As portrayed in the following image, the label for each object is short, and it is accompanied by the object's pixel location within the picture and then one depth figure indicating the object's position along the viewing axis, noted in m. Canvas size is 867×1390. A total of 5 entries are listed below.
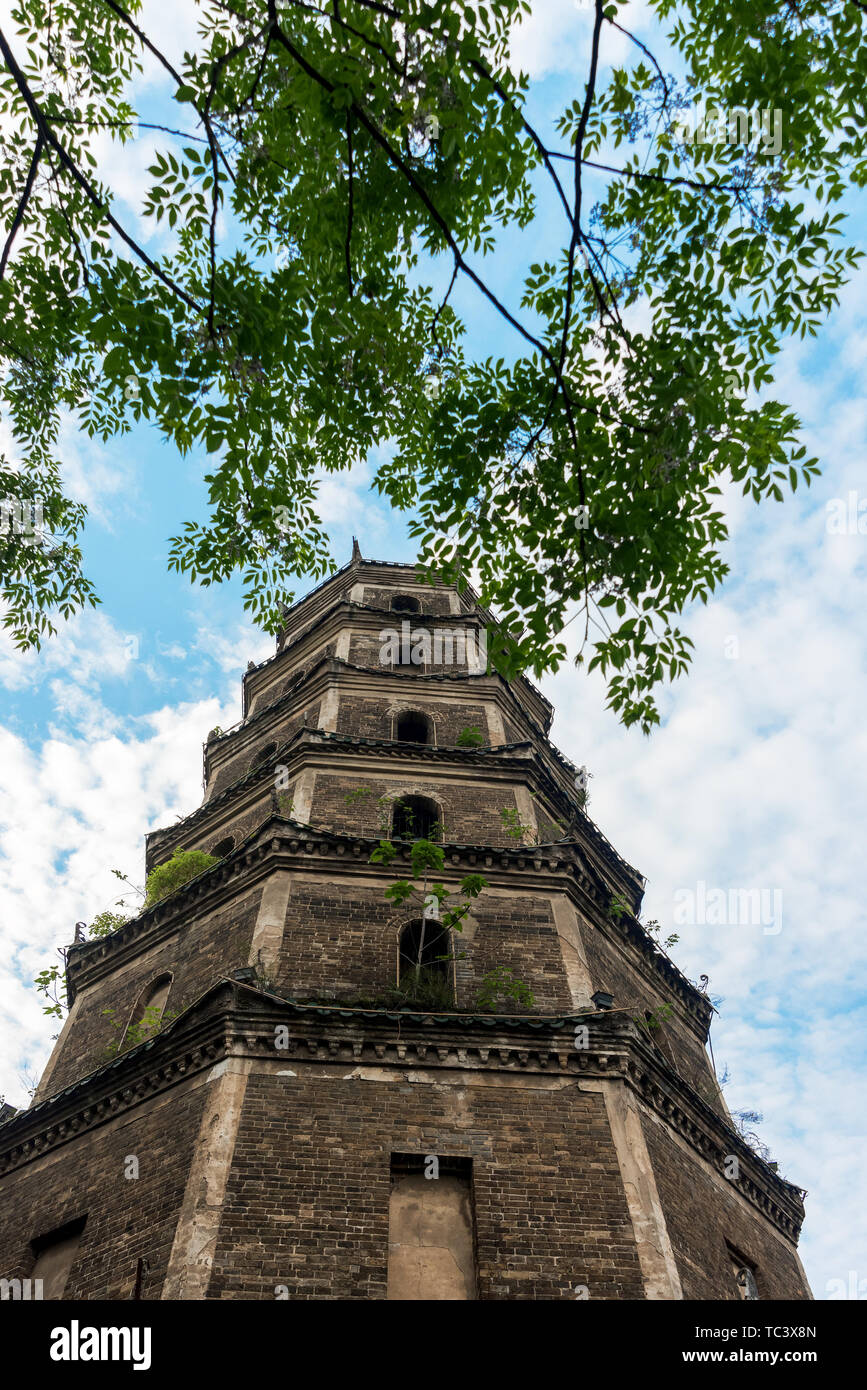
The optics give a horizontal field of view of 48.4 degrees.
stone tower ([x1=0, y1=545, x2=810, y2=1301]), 8.57
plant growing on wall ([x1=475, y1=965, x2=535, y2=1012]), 10.69
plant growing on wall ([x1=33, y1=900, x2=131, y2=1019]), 13.91
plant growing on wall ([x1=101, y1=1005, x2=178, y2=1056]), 11.49
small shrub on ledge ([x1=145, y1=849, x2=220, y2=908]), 14.04
